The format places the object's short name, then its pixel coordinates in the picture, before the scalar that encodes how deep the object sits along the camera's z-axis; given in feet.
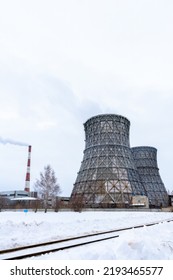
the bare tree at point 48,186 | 136.46
